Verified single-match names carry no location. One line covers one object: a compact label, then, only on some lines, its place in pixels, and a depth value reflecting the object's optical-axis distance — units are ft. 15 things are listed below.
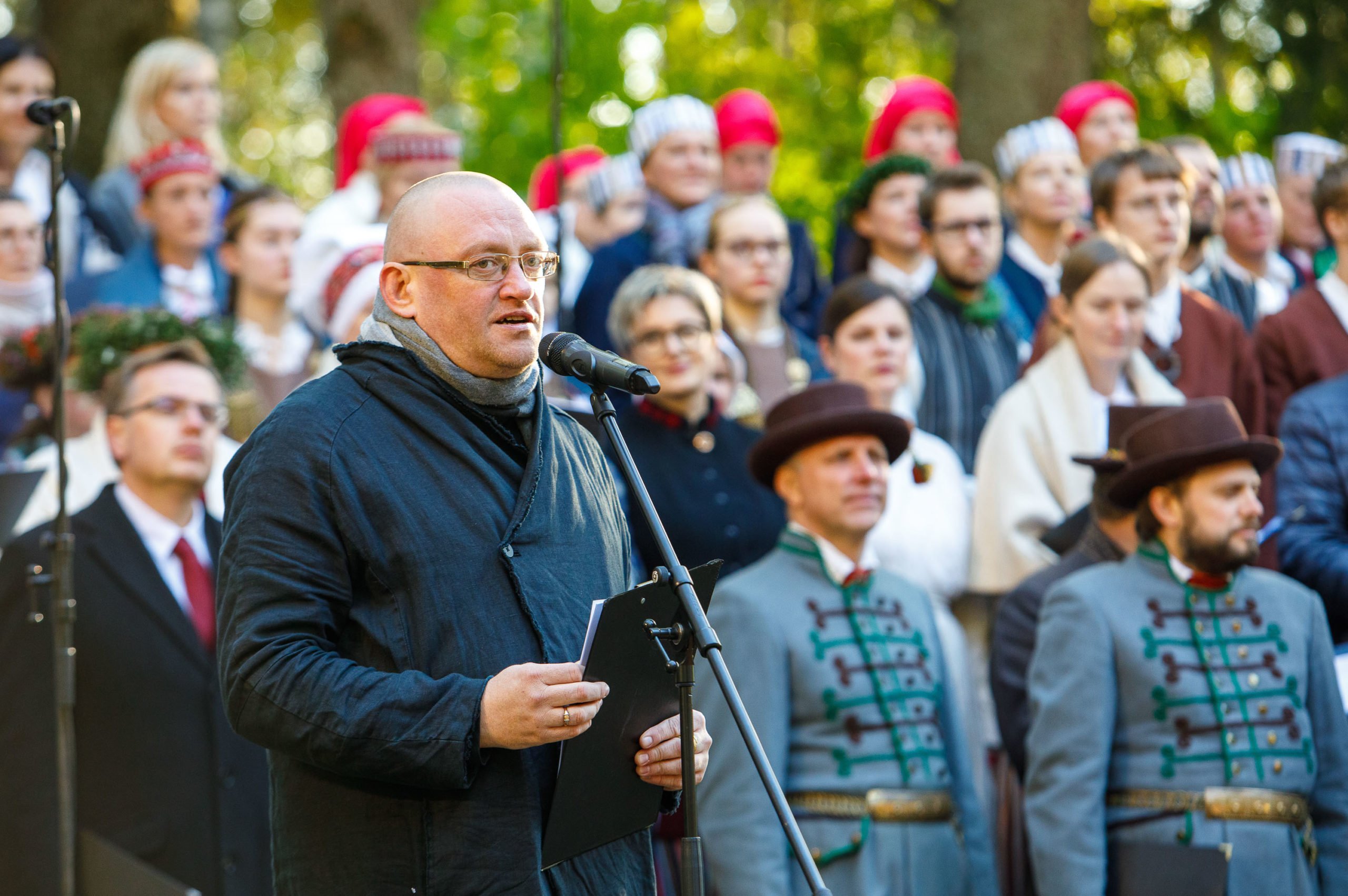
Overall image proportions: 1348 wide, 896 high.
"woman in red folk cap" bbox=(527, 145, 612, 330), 47.11
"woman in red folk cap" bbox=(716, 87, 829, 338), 61.36
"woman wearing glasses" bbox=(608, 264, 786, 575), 39.81
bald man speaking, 20.34
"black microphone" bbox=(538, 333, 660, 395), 21.44
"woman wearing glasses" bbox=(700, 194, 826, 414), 47.75
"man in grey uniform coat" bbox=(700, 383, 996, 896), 33.60
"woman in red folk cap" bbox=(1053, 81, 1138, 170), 64.03
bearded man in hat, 33.14
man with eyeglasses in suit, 35.40
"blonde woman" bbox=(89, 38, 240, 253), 55.06
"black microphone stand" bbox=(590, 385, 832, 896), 20.12
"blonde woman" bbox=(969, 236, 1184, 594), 41.29
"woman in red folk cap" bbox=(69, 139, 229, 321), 50.24
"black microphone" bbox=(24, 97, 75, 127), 32.76
